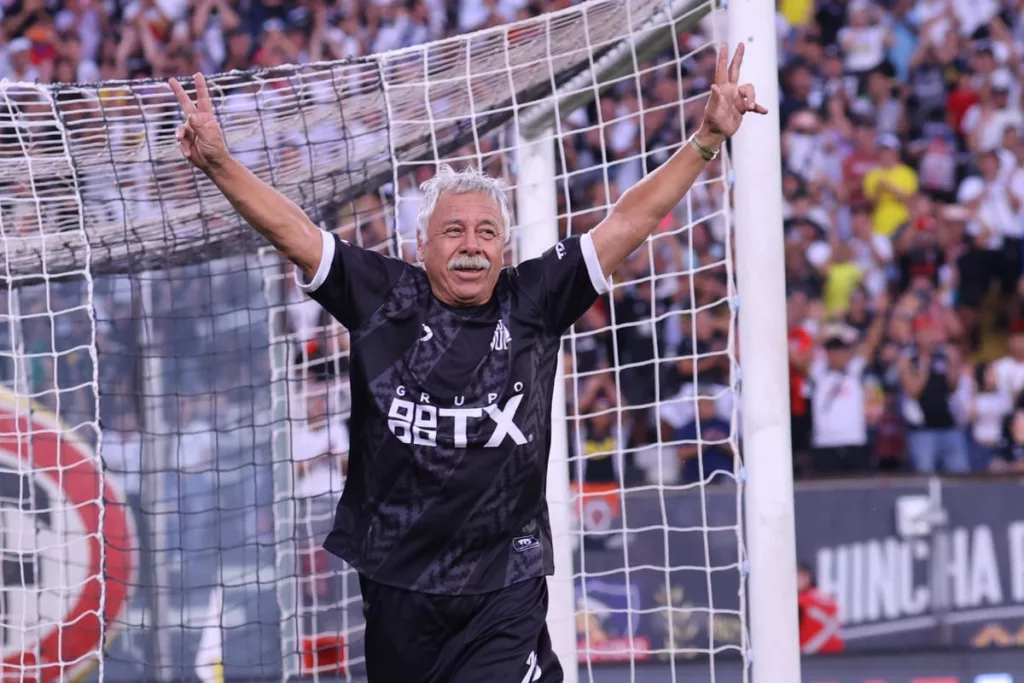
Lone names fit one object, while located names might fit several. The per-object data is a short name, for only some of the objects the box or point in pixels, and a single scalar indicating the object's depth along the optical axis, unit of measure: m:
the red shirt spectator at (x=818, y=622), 16.94
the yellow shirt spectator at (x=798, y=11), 22.70
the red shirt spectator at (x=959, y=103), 21.34
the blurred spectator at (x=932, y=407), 18.80
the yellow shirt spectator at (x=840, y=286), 19.64
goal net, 10.25
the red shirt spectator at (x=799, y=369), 18.86
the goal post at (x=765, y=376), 8.87
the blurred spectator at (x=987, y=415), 18.80
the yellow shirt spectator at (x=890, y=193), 20.34
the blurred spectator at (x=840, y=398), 18.81
